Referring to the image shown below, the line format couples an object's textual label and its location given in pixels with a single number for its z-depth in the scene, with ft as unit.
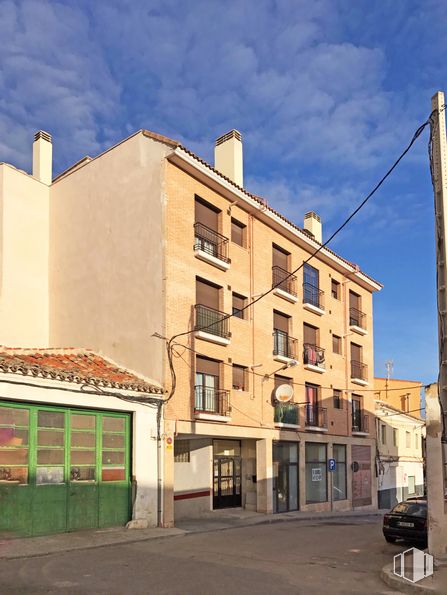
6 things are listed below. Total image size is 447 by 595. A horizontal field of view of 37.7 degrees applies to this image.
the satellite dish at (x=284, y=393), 84.64
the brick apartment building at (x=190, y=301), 70.33
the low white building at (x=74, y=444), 51.60
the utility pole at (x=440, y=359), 41.98
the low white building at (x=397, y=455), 131.54
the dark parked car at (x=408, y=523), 54.03
